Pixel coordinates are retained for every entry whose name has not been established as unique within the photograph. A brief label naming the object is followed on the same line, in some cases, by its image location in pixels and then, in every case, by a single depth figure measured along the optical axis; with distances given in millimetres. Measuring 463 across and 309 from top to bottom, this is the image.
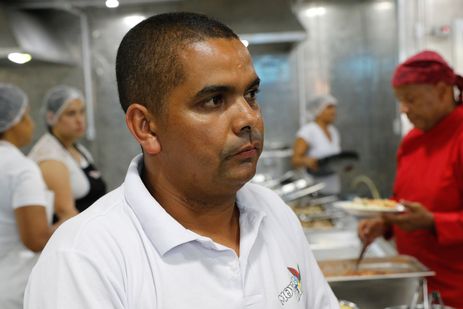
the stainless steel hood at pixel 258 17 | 3822
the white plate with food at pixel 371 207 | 1898
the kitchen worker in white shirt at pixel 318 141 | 4188
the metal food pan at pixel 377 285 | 1671
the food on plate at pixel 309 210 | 2834
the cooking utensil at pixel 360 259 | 1823
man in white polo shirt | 784
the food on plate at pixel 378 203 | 1996
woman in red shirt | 1796
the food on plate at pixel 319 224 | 2639
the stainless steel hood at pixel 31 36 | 3699
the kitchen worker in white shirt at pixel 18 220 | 1933
